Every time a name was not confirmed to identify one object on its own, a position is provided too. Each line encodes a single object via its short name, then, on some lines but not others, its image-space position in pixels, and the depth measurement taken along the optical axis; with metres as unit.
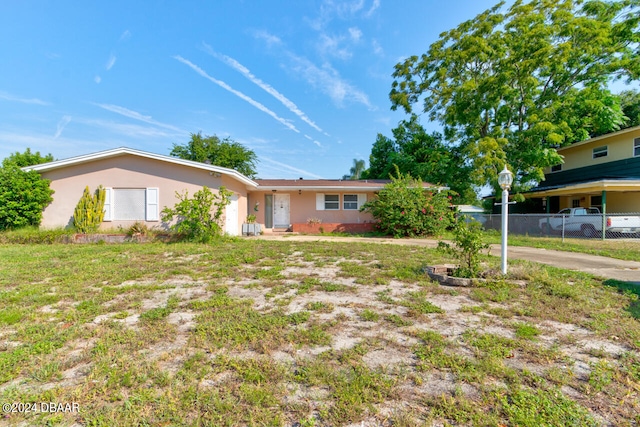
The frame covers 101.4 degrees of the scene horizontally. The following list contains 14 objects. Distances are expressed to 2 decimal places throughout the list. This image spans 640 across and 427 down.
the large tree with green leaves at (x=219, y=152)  22.61
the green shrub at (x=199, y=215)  9.48
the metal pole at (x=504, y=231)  4.74
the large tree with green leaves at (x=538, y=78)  13.32
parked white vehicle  10.98
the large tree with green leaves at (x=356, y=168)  30.06
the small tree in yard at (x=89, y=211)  10.06
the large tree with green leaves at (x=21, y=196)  9.47
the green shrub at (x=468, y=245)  4.72
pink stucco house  10.43
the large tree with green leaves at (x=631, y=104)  16.11
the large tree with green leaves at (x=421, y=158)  16.48
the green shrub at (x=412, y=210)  12.30
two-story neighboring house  12.87
